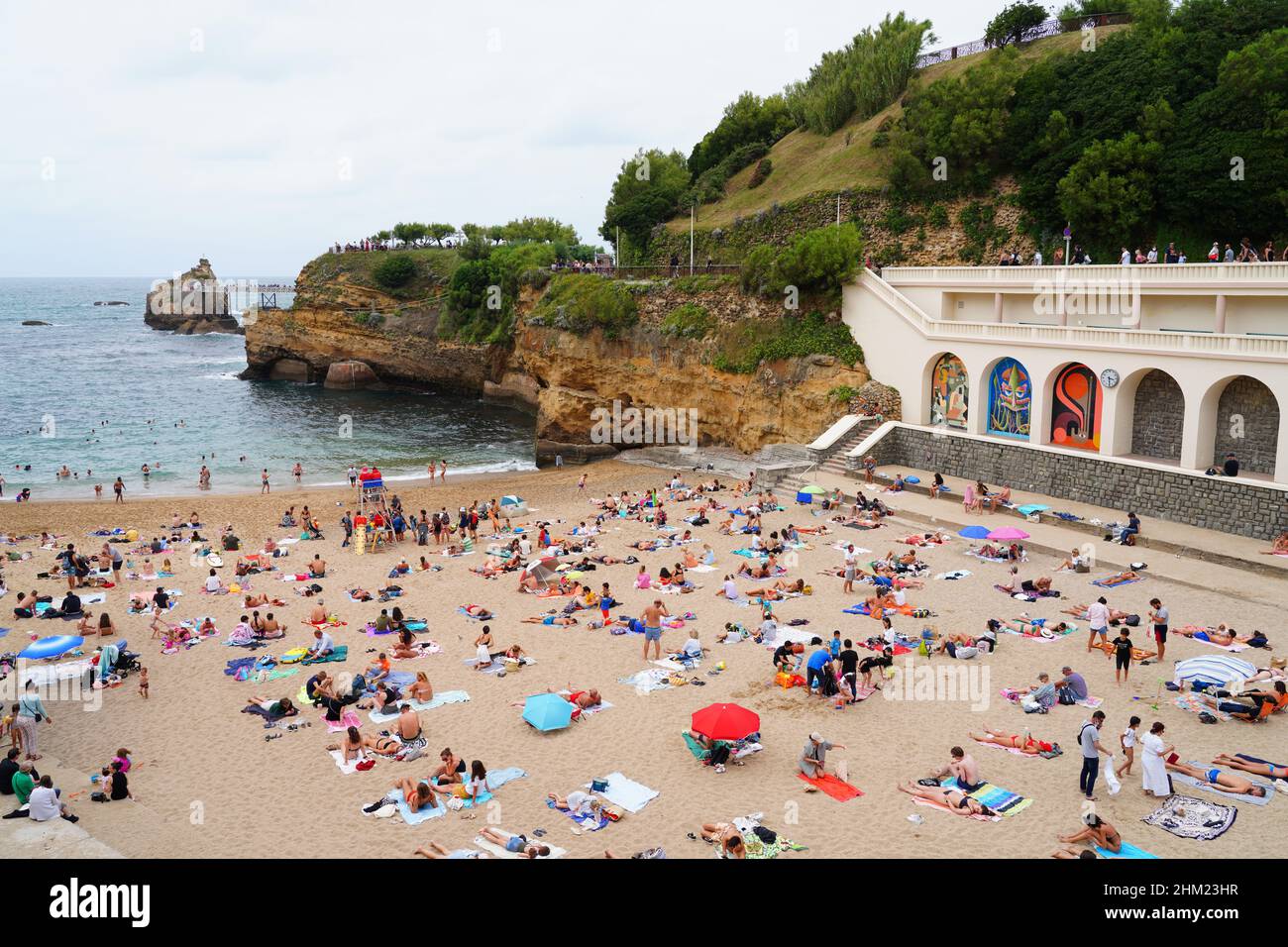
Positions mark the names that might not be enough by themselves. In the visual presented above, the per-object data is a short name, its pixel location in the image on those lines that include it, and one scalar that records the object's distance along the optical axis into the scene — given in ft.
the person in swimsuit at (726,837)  37.22
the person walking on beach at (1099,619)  58.75
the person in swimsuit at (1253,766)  42.44
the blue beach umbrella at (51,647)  59.16
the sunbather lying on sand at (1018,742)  46.32
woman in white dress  41.27
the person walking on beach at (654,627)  59.31
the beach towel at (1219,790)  40.73
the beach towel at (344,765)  46.42
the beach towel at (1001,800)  40.96
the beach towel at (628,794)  42.32
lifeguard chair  90.99
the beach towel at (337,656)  61.46
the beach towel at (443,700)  52.70
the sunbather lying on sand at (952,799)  40.91
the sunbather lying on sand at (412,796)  42.06
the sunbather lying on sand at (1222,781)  41.14
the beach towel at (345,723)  50.55
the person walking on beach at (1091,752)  41.55
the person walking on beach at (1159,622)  55.42
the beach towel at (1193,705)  49.03
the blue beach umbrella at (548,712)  49.39
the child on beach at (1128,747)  43.42
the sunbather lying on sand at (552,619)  67.87
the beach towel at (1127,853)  36.58
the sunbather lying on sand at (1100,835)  36.73
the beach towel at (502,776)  44.39
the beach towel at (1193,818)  38.52
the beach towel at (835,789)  42.88
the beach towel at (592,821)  40.55
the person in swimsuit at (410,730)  48.24
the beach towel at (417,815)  41.50
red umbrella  45.70
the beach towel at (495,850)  38.04
